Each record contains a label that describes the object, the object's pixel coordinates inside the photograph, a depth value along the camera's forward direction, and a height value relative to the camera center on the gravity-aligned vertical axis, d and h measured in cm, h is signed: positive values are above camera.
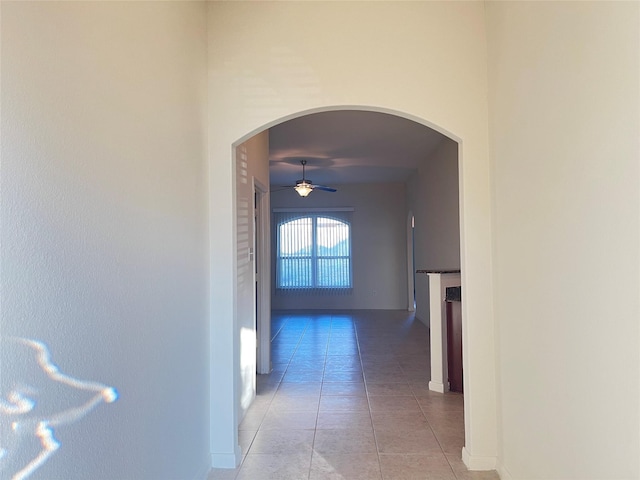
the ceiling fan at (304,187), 721 +109
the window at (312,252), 1046 +2
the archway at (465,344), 256 -57
